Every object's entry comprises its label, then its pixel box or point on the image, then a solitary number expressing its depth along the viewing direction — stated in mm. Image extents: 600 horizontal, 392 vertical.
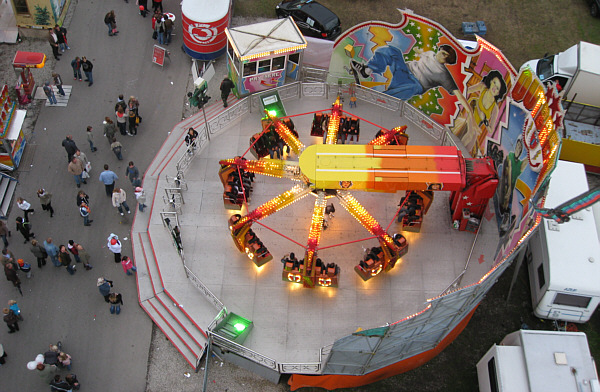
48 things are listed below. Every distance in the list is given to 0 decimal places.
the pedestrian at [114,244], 24719
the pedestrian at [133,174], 26969
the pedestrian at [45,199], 25644
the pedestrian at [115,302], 23656
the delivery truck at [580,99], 29000
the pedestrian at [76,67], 30297
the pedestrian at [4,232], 24922
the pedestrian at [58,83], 29586
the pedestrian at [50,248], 24375
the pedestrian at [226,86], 29250
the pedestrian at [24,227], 24984
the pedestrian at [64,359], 22078
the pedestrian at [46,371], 21655
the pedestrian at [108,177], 26203
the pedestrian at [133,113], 28688
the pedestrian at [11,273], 23438
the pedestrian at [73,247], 24422
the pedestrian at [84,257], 24352
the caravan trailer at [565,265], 23250
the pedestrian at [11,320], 22703
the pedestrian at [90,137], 27731
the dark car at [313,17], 33281
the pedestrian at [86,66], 30266
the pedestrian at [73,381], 21750
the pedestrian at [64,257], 24188
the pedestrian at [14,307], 22844
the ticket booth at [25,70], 29125
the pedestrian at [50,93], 29453
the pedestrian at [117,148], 27703
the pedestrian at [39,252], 24278
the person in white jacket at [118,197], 25656
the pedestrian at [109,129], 27758
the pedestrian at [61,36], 31109
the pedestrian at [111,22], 32438
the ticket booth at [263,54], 28562
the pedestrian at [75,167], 26469
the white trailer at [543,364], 20844
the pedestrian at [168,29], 32125
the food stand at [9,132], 26781
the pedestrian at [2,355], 22453
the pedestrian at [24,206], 25281
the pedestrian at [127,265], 24453
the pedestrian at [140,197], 26250
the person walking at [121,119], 28484
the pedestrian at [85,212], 25688
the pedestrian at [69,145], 27047
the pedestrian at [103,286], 23609
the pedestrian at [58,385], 21828
